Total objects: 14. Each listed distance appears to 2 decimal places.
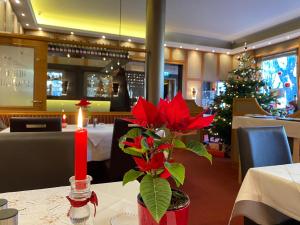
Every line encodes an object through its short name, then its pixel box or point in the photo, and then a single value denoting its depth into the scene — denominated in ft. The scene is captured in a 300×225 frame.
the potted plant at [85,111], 8.86
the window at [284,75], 22.94
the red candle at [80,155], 1.75
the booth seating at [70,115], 11.47
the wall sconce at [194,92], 27.73
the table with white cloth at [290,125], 9.36
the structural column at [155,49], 13.23
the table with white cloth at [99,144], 8.38
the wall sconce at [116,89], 19.74
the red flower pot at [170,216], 1.66
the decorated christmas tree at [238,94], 16.30
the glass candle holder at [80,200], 1.74
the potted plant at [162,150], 1.66
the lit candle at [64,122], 9.71
